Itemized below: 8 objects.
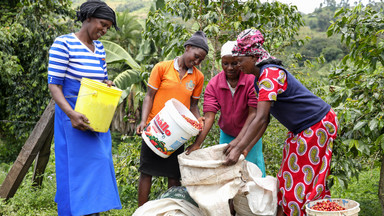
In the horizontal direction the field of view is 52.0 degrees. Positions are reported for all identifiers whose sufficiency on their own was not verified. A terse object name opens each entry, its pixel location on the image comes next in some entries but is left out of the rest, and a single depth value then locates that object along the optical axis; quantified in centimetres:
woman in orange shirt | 294
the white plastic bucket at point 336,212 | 222
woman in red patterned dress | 240
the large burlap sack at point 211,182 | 241
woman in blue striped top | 248
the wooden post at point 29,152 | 338
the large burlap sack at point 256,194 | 260
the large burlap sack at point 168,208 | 257
